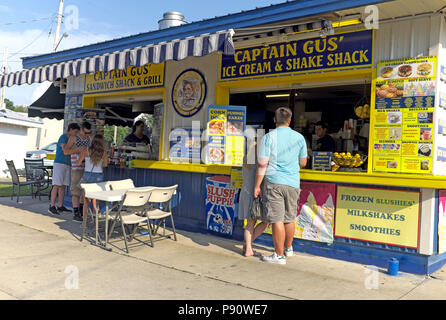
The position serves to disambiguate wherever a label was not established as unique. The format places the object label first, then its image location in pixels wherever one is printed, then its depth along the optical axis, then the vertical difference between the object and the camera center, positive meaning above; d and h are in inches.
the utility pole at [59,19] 867.4 +306.8
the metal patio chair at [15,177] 344.6 -21.3
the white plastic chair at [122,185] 227.1 -15.7
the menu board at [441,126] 171.3 +22.3
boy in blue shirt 291.3 -14.0
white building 691.4 +31.5
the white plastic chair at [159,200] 202.5 -21.3
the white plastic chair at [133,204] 188.2 -22.0
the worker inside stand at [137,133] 318.6 +21.6
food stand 171.5 +13.7
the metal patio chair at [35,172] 367.3 -18.5
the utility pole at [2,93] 1160.0 +180.0
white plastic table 191.7 -19.5
